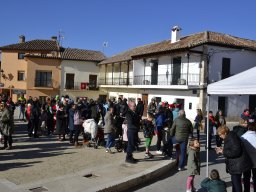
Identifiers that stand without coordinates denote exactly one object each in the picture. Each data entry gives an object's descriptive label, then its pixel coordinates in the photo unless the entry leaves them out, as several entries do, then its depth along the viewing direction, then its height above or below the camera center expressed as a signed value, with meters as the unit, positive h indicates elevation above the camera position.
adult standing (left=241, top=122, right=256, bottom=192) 4.43 -0.78
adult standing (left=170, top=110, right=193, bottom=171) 6.43 -0.84
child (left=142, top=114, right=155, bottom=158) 7.20 -0.95
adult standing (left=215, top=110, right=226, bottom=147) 8.78 -0.68
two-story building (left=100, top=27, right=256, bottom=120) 18.40 +2.91
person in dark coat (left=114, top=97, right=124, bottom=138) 8.68 -0.85
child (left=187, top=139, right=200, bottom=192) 5.07 -1.34
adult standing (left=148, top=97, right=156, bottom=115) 10.74 -0.28
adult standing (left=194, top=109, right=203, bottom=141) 9.44 -0.75
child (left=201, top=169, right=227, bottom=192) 3.98 -1.40
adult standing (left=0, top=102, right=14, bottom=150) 7.79 -0.91
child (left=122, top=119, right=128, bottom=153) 7.31 -1.04
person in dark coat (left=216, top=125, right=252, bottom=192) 4.22 -0.97
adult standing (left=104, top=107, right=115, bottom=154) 7.53 -0.92
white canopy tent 5.33 +0.39
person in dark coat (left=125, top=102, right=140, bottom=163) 6.47 -0.81
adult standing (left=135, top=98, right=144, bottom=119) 10.64 -0.33
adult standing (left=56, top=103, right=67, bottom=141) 9.46 -0.96
